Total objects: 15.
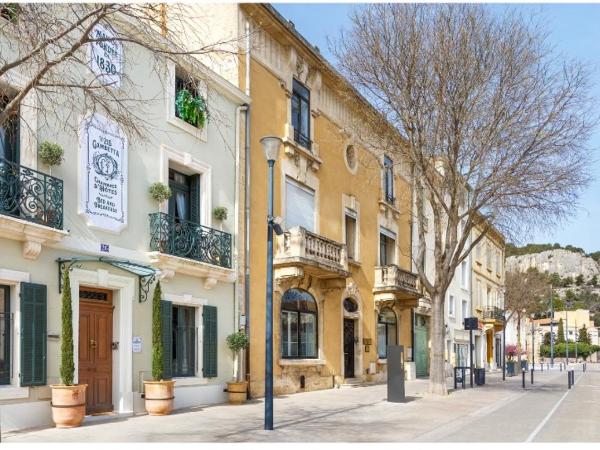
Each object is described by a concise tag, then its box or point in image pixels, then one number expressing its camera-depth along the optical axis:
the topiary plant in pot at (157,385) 14.44
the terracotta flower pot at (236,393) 17.41
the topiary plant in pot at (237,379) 17.42
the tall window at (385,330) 28.73
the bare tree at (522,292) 47.88
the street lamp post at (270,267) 12.44
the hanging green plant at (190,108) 17.08
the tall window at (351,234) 26.48
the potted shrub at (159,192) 15.62
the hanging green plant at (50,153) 12.55
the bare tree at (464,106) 19.81
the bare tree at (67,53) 8.74
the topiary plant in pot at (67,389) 12.11
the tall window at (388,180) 30.00
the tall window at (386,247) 29.58
